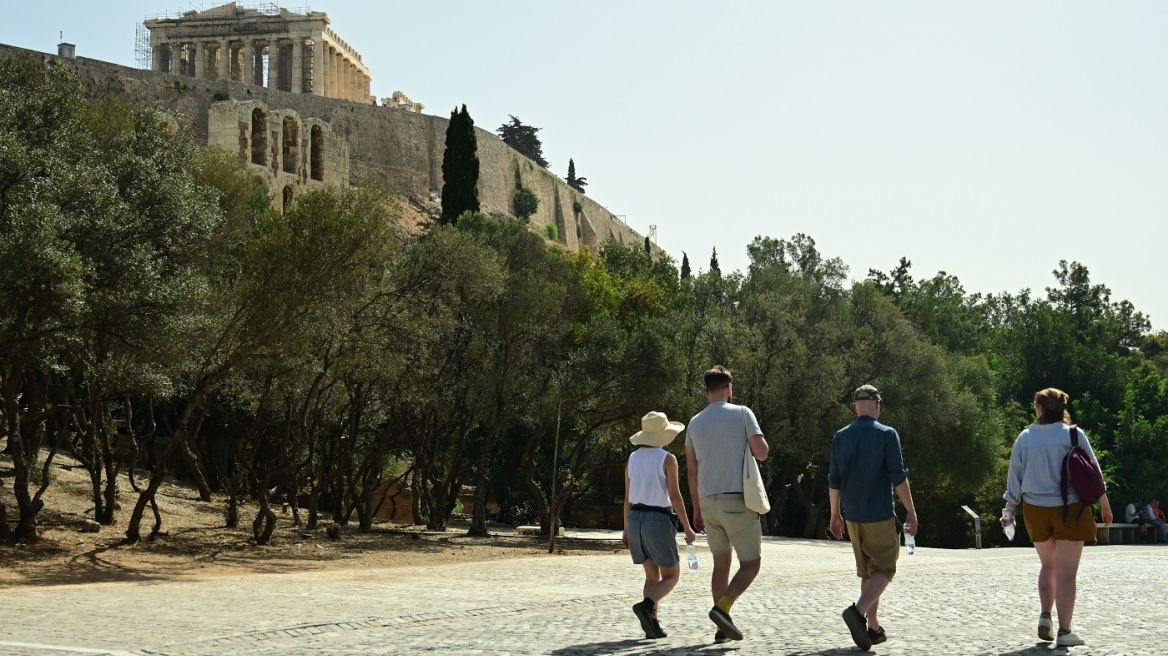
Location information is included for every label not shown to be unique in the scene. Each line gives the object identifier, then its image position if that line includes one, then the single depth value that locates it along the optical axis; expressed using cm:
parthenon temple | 11481
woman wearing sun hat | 937
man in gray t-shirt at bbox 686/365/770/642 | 909
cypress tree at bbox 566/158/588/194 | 12712
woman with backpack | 886
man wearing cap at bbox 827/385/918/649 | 870
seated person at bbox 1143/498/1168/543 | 3881
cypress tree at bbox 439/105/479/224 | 6322
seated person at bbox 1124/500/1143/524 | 4159
